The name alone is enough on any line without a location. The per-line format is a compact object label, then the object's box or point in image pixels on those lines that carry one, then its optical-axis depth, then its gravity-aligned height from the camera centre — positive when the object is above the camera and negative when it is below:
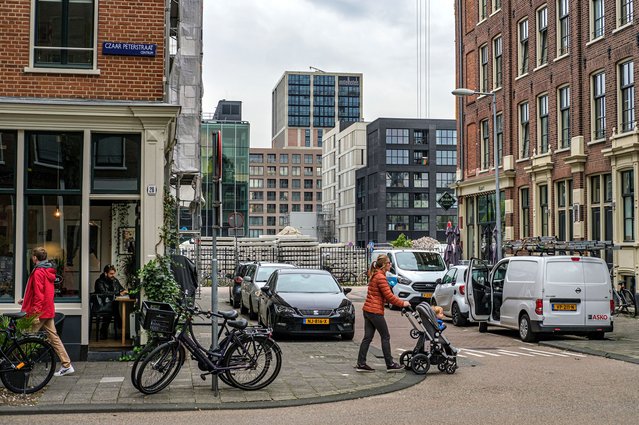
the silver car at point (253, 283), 22.77 -1.02
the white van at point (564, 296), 16.78 -1.01
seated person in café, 13.62 -0.71
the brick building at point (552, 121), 26.41 +4.91
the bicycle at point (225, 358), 10.05 -1.40
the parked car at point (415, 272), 27.39 -0.84
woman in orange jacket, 12.40 -1.01
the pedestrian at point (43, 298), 11.27 -0.71
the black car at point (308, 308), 16.95 -1.28
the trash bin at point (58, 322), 11.62 -1.06
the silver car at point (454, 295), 21.41 -1.30
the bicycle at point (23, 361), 10.11 -1.41
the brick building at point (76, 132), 13.06 +1.87
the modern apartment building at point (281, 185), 158.38 +12.13
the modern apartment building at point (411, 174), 101.69 +9.18
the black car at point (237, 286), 27.21 -1.31
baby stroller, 12.08 -1.54
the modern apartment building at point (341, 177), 113.81 +10.71
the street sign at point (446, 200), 35.62 +2.08
